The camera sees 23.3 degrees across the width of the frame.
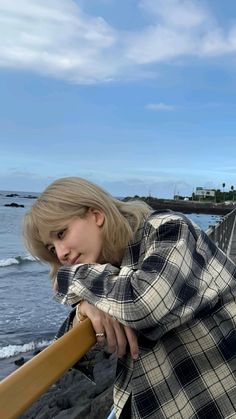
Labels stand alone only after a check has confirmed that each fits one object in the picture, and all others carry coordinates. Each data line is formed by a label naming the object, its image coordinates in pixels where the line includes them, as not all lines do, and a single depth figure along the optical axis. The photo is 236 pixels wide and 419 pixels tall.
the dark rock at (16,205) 135.88
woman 1.70
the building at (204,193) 186.25
